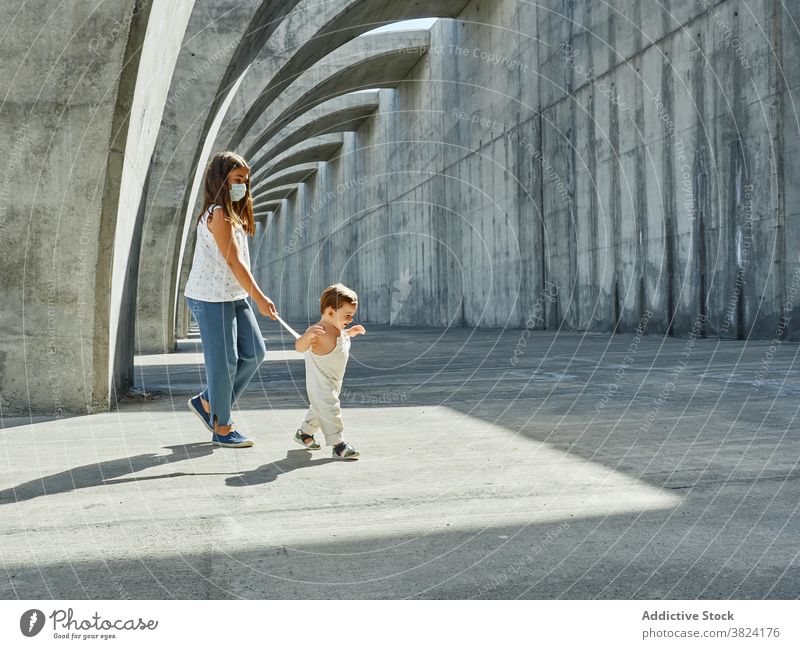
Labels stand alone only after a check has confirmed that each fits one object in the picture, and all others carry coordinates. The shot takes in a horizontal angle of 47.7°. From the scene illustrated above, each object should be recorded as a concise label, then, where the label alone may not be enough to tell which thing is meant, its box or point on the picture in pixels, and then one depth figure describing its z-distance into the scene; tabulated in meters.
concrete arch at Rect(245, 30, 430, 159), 24.09
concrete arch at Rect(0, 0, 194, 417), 6.01
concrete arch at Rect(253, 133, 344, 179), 36.19
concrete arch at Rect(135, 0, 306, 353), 11.48
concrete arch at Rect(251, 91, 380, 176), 29.94
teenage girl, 4.73
